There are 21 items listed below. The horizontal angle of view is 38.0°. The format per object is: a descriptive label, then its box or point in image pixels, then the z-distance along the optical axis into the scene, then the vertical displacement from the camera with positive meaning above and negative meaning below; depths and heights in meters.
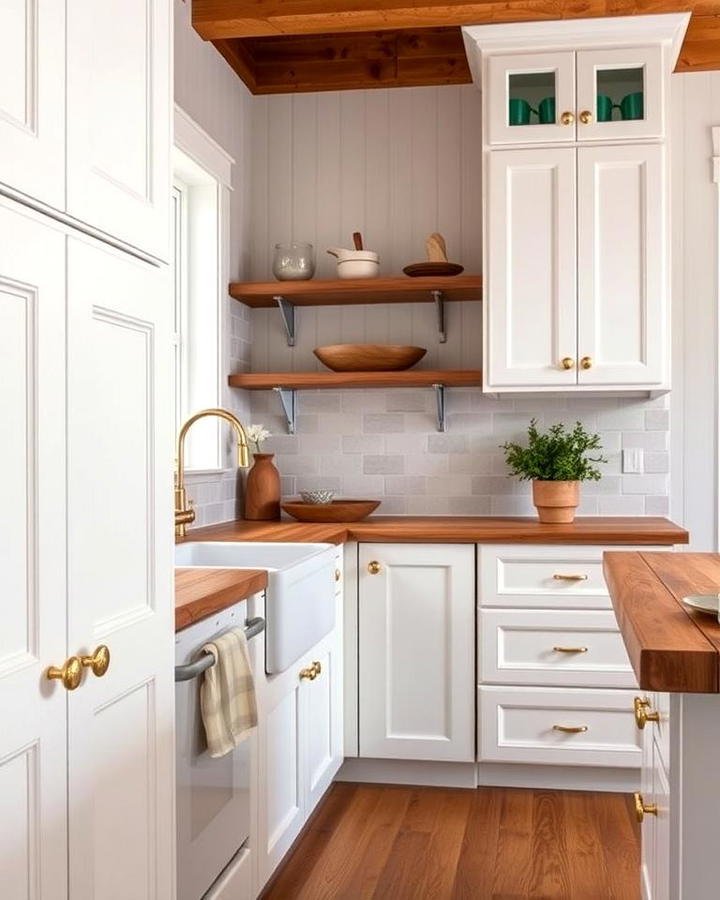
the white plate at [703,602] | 1.54 -0.23
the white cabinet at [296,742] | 2.56 -0.82
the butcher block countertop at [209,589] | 1.96 -0.29
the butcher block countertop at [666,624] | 1.29 -0.24
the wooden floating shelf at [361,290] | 3.89 +0.61
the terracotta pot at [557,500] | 3.75 -0.18
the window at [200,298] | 3.87 +0.57
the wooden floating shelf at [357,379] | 3.86 +0.27
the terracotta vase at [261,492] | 4.02 -0.16
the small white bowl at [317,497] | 4.00 -0.18
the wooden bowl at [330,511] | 3.84 -0.22
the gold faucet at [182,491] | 2.74 -0.11
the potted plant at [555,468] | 3.76 -0.06
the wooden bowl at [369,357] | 3.95 +0.36
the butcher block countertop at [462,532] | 3.41 -0.27
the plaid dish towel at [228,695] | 2.05 -0.50
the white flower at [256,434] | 3.96 +0.06
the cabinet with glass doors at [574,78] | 3.60 +1.31
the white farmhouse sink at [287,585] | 2.56 -0.36
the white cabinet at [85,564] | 1.27 -0.16
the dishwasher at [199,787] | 1.96 -0.68
